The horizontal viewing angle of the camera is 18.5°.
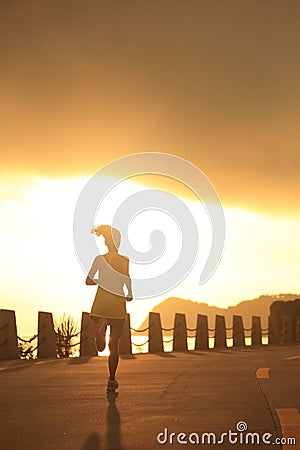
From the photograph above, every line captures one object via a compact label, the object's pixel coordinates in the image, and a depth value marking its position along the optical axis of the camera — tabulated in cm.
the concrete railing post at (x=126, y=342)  2678
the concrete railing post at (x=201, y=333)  3375
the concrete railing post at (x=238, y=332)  3981
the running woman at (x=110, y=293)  1210
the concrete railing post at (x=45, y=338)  2297
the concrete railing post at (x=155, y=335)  2953
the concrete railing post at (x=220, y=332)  3628
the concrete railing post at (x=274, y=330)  4738
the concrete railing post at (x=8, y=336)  2097
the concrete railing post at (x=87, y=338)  2456
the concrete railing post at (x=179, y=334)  3167
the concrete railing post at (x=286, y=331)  4484
